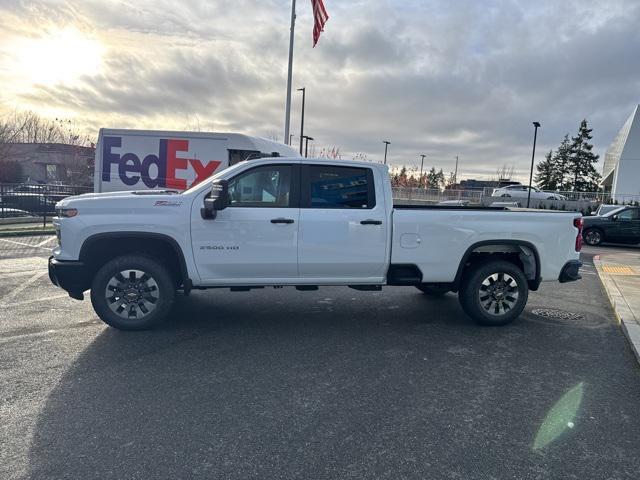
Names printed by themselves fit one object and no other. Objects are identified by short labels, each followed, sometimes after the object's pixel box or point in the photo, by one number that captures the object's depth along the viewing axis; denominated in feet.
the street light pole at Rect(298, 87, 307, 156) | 101.45
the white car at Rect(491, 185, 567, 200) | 115.44
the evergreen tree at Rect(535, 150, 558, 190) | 202.49
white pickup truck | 16.67
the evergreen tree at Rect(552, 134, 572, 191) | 192.00
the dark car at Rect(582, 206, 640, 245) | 54.75
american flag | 55.77
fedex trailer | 40.45
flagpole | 60.49
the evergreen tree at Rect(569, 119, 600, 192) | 185.47
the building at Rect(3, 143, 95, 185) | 117.08
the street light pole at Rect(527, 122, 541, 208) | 107.57
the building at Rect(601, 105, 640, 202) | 124.47
